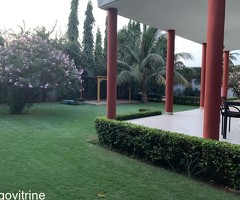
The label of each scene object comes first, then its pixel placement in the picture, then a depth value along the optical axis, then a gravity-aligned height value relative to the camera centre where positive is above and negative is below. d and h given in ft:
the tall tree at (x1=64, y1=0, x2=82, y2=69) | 70.25 +19.37
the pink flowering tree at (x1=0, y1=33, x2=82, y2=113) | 32.40 +2.93
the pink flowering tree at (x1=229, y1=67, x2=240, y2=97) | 55.94 +2.83
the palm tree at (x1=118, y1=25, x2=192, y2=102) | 56.39 +7.09
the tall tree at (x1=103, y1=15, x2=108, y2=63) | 69.62 +12.43
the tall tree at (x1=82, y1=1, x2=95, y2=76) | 66.44 +15.67
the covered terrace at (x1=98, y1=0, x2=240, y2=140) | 13.71 +6.71
